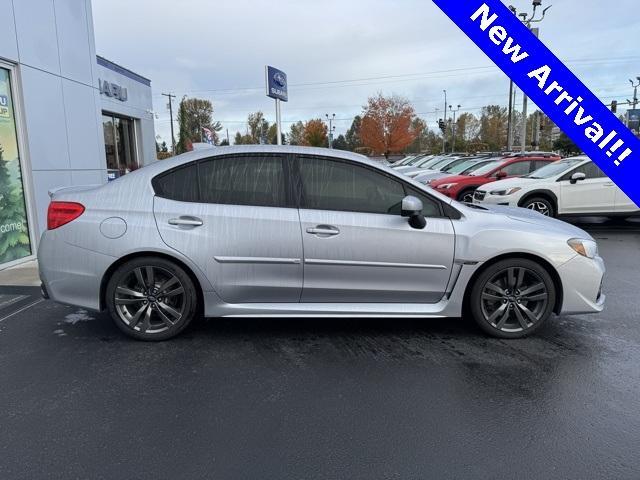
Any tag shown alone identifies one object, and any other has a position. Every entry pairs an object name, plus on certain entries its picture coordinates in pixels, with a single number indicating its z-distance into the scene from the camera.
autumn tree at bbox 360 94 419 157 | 59.56
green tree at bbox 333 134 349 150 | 95.95
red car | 13.23
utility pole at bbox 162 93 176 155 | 65.43
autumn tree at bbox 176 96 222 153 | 64.22
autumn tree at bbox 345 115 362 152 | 94.32
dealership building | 7.09
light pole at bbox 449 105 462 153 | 67.88
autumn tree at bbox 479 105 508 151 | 73.06
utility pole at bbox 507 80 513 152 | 31.68
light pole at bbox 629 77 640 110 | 57.28
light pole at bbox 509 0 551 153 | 20.11
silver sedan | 4.06
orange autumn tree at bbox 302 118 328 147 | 78.56
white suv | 10.50
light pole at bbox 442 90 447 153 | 70.70
